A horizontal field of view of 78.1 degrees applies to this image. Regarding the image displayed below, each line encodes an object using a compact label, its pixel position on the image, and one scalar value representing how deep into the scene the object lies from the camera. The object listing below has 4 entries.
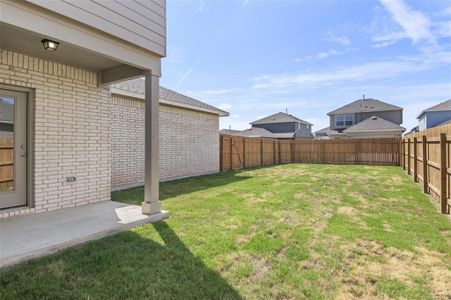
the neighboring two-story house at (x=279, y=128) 33.08
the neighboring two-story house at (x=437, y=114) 28.06
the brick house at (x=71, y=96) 4.11
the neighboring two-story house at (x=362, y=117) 27.64
